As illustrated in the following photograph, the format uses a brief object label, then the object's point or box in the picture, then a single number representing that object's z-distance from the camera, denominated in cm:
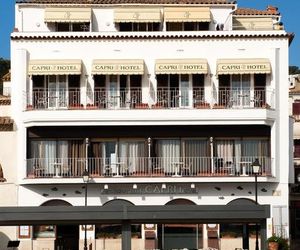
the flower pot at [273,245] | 4153
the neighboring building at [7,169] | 4550
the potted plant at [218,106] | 4534
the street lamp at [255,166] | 3909
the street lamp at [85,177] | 4106
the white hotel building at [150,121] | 4512
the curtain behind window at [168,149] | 4588
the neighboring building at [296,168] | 5969
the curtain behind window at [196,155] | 4544
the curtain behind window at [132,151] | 4559
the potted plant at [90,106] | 4553
